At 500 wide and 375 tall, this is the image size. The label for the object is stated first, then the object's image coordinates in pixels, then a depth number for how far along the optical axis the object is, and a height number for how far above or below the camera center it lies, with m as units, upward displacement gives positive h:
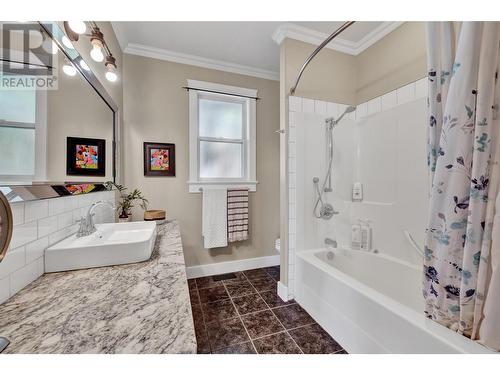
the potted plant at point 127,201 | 1.92 -0.15
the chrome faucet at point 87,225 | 1.19 -0.24
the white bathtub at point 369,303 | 0.91 -0.74
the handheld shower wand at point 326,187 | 1.99 +0.01
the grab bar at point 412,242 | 1.58 -0.44
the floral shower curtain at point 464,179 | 0.69 +0.03
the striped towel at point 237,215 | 2.43 -0.34
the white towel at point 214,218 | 2.34 -0.36
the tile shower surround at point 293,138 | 1.89 +0.47
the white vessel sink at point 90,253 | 0.93 -0.33
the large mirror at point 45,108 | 0.72 +0.36
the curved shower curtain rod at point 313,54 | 1.33 +1.05
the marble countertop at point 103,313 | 0.51 -0.40
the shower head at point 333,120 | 1.97 +0.67
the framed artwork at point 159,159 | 2.18 +0.31
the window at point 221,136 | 2.36 +0.64
